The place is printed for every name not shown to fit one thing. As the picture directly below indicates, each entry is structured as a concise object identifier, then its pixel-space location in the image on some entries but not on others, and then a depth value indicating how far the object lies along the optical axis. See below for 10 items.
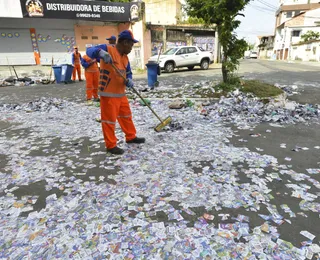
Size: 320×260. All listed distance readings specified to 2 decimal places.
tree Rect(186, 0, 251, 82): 7.36
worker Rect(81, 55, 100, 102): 7.17
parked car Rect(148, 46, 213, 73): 15.75
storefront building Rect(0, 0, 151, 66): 14.80
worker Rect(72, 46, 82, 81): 11.32
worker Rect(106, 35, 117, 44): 5.89
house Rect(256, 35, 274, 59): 55.61
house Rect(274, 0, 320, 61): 33.12
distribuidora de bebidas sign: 14.68
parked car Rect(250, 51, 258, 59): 57.51
